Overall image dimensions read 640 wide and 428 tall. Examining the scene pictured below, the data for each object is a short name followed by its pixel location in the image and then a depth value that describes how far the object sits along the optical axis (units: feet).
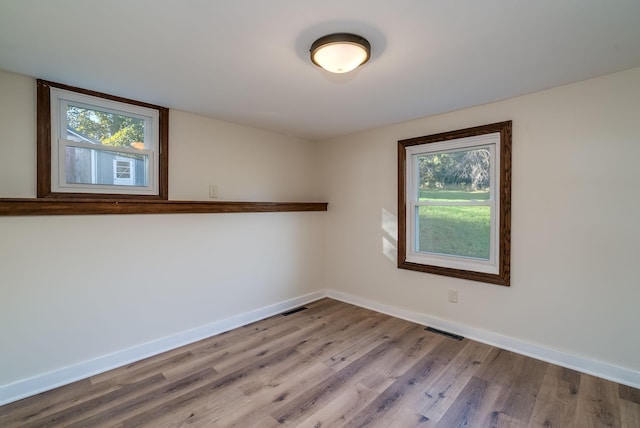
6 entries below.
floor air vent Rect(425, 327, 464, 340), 9.29
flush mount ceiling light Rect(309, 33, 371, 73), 5.30
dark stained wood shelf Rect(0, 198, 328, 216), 6.47
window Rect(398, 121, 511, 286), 8.64
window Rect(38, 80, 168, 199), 7.15
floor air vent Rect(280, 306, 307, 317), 11.36
